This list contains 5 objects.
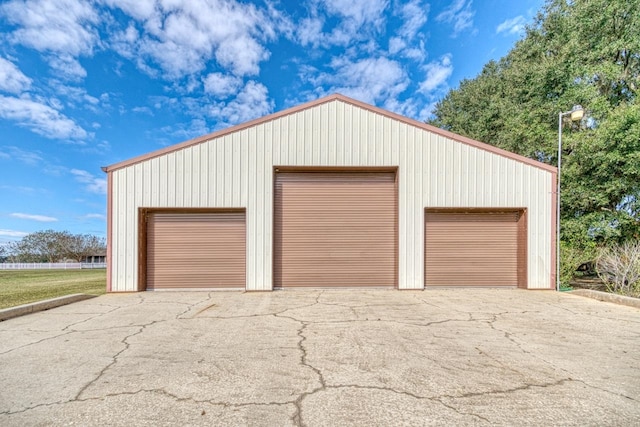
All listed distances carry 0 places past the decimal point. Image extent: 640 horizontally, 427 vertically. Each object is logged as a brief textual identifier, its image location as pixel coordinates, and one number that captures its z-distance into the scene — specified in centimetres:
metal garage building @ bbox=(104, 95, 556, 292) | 801
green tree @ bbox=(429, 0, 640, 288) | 997
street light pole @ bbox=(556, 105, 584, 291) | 802
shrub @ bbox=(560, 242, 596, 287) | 882
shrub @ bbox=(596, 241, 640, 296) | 726
